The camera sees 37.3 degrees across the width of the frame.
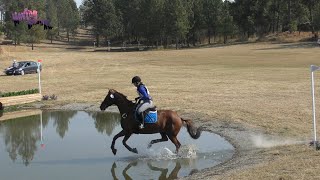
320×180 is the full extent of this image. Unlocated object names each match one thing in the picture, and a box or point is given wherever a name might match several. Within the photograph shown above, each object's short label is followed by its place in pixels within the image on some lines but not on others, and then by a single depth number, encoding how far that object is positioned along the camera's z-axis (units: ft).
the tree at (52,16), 459.32
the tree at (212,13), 374.43
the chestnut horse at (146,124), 49.98
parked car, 169.71
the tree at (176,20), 348.16
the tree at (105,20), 414.41
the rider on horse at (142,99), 48.34
